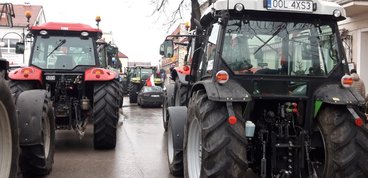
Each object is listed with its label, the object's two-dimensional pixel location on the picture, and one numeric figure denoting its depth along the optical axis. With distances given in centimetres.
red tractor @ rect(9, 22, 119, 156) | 815
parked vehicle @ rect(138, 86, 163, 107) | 1908
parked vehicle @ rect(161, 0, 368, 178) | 454
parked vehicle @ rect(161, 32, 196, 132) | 934
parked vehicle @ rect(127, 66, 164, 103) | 2241
